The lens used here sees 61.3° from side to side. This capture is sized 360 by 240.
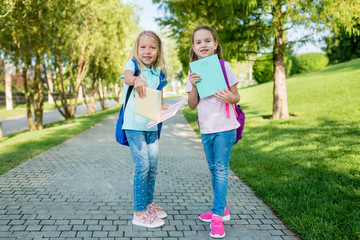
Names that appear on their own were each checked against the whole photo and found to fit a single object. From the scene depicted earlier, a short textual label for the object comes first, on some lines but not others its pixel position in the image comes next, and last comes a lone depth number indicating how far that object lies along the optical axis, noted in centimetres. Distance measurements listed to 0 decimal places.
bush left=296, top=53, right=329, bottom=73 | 3522
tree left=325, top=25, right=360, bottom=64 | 3347
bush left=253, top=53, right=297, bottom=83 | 3594
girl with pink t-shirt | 290
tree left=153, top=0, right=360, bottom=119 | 816
